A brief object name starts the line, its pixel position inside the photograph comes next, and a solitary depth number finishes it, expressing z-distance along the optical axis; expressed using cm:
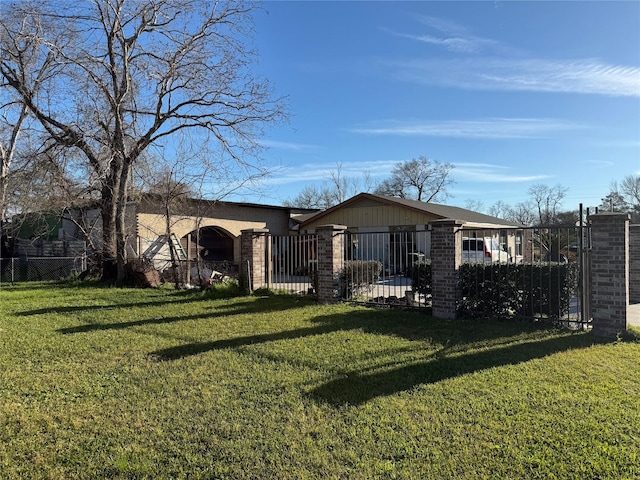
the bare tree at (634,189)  4722
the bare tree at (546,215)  4572
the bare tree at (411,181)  4922
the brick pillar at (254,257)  1156
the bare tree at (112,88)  1314
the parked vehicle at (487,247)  1533
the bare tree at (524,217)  4957
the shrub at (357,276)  1017
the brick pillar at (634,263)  1074
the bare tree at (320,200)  5022
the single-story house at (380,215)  2206
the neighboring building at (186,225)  1770
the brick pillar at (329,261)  986
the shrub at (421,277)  911
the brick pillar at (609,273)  634
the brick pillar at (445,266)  783
